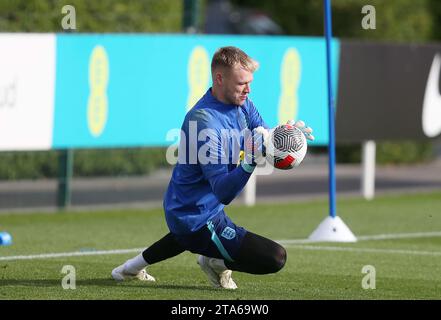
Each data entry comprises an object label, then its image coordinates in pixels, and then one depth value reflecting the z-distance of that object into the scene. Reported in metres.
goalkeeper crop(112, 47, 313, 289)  8.30
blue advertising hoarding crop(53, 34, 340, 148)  14.36
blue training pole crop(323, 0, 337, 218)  12.50
